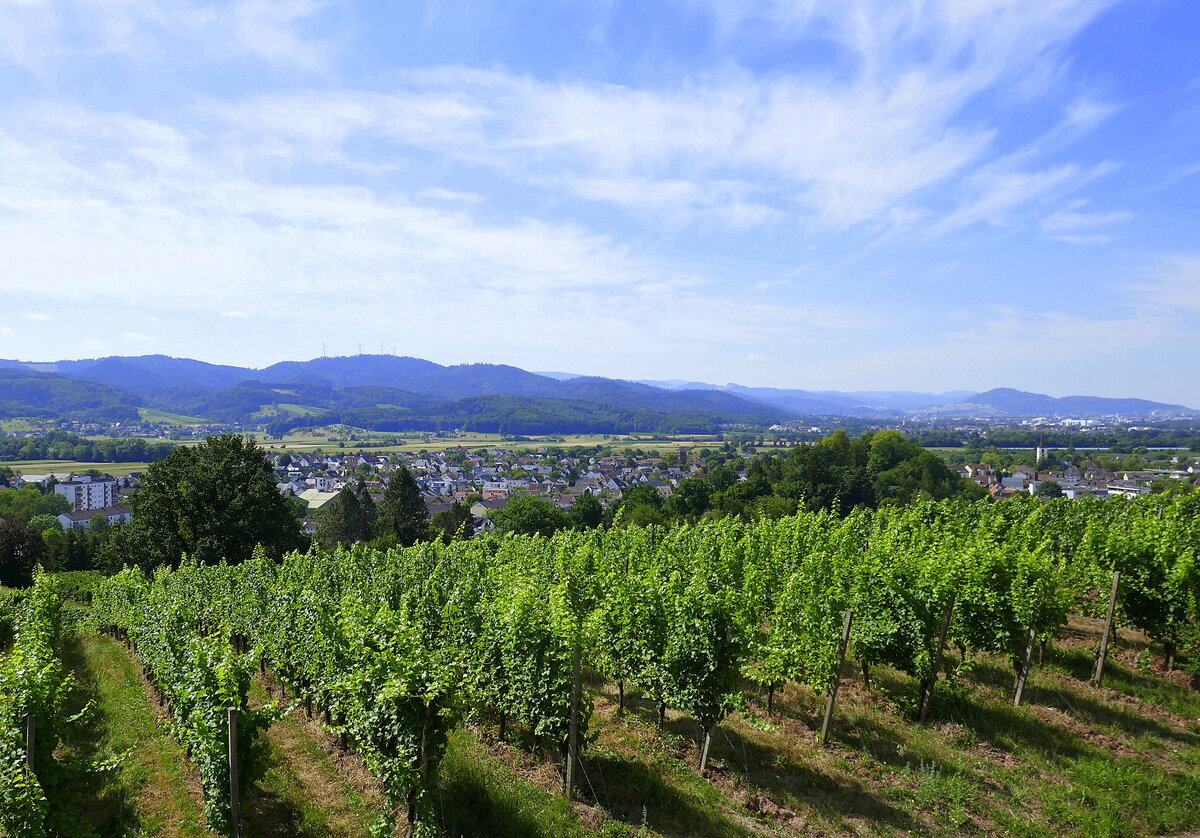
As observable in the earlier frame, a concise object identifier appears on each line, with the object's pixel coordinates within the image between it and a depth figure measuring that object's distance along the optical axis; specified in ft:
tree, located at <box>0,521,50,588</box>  142.10
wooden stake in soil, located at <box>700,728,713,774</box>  33.30
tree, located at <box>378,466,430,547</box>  186.09
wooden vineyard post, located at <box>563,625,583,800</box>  30.42
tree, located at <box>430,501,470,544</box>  205.36
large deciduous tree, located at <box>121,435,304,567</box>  108.27
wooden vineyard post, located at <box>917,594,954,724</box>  38.65
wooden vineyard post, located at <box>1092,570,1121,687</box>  42.63
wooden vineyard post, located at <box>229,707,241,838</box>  25.88
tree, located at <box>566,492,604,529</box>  198.39
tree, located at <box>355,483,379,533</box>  199.72
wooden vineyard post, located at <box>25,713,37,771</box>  24.52
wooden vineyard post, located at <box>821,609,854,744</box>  36.09
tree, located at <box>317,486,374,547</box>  197.36
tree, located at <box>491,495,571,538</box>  183.01
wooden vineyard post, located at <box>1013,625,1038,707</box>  39.68
